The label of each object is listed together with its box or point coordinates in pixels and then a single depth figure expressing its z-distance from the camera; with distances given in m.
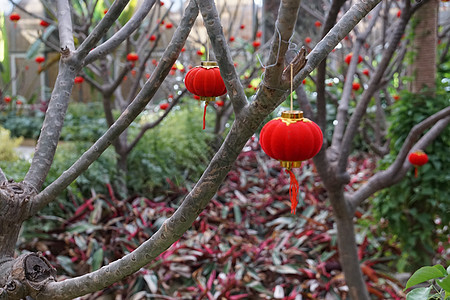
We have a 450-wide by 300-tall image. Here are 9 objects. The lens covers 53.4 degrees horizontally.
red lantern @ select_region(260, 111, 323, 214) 0.87
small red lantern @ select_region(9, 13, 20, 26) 4.35
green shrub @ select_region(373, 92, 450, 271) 2.43
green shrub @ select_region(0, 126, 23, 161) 4.52
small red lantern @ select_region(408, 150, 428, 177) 2.01
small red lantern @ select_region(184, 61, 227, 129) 1.10
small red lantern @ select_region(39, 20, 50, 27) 3.54
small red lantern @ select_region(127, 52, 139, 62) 3.17
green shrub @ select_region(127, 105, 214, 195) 3.99
